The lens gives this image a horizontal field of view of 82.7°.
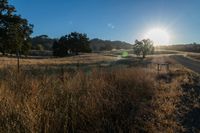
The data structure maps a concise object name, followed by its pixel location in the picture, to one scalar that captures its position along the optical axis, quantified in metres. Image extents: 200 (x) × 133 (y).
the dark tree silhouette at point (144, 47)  28.43
